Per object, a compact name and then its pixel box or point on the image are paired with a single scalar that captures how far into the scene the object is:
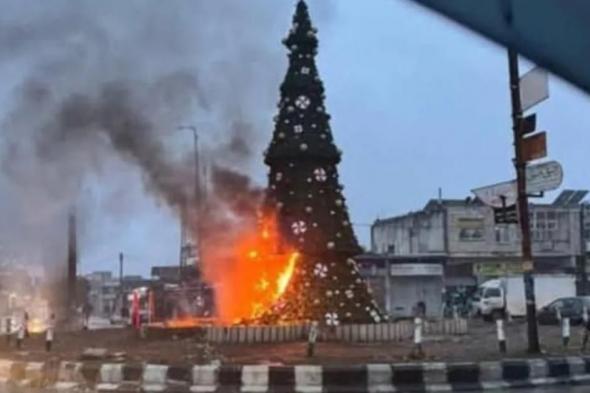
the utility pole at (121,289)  60.46
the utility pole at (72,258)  27.52
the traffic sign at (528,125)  14.57
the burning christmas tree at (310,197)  19.30
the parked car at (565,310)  32.96
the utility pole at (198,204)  26.23
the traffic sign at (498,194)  15.22
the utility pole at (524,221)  14.70
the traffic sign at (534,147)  14.27
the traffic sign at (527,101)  11.86
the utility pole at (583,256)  55.69
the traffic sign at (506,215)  15.06
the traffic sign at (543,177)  13.96
